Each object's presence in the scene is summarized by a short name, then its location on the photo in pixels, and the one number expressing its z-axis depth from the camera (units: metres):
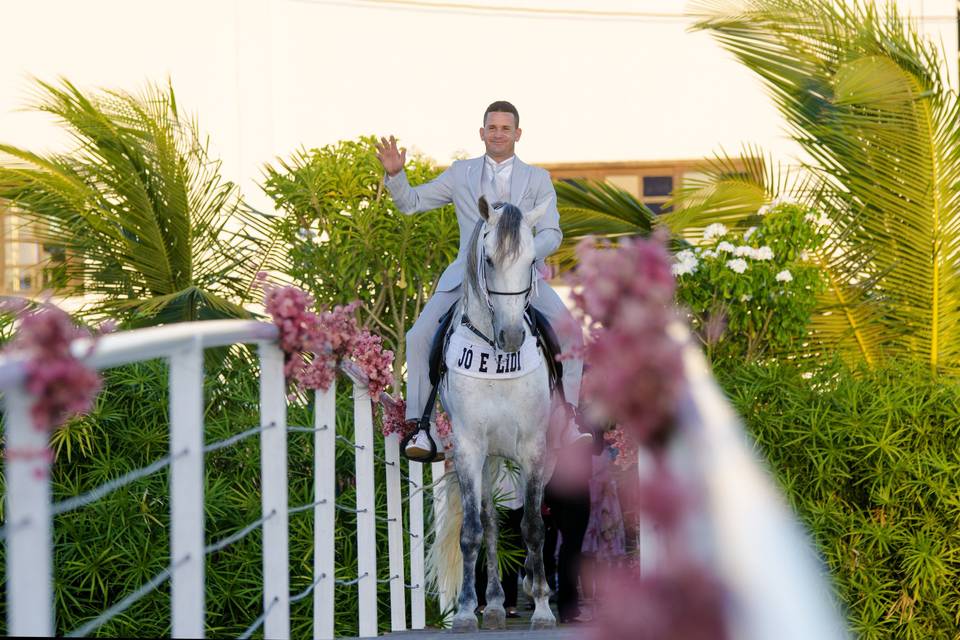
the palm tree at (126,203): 20.16
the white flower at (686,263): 18.77
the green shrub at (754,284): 18.58
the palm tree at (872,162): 19.50
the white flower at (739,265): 18.36
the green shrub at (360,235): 20.97
